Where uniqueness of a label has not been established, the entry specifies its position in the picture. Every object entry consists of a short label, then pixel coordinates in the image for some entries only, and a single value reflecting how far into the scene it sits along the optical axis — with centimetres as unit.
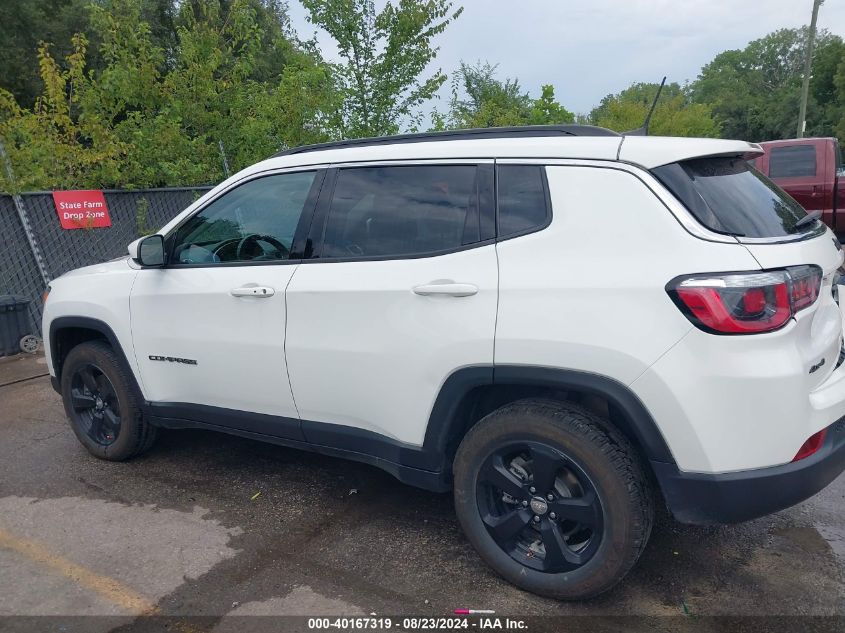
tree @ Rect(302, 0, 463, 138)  1009
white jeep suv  236
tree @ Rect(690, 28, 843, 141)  5469
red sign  805
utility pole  2615
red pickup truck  1032
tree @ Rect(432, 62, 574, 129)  969
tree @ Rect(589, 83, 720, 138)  2002
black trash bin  726
